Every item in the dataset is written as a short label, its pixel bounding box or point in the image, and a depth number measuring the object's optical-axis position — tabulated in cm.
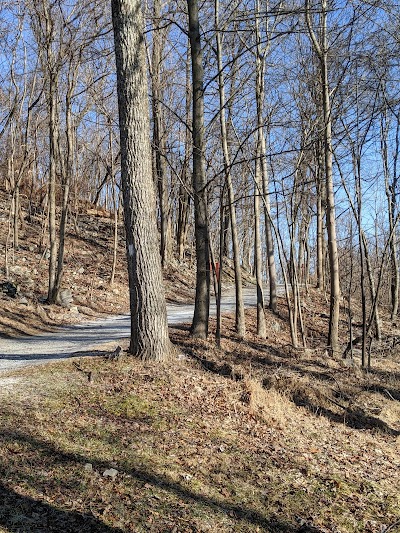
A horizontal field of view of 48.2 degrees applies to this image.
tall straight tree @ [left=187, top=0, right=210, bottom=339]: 925
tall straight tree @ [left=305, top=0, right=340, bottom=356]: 1124
